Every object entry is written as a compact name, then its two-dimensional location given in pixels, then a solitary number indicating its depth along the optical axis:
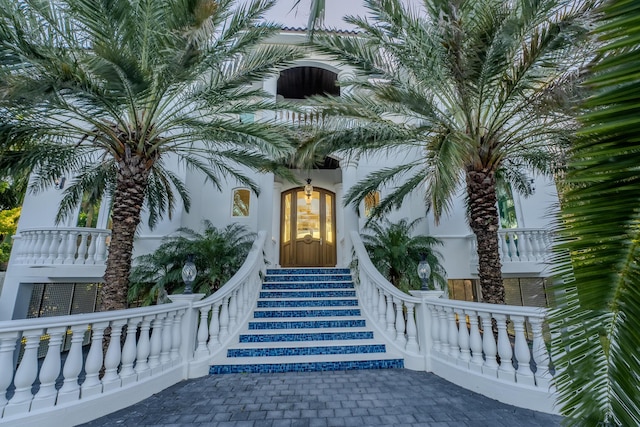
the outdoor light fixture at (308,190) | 8.10
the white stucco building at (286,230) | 5.64
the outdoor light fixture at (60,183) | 6.62
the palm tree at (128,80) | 2.86
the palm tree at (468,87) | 3.07
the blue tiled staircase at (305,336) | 3.78
